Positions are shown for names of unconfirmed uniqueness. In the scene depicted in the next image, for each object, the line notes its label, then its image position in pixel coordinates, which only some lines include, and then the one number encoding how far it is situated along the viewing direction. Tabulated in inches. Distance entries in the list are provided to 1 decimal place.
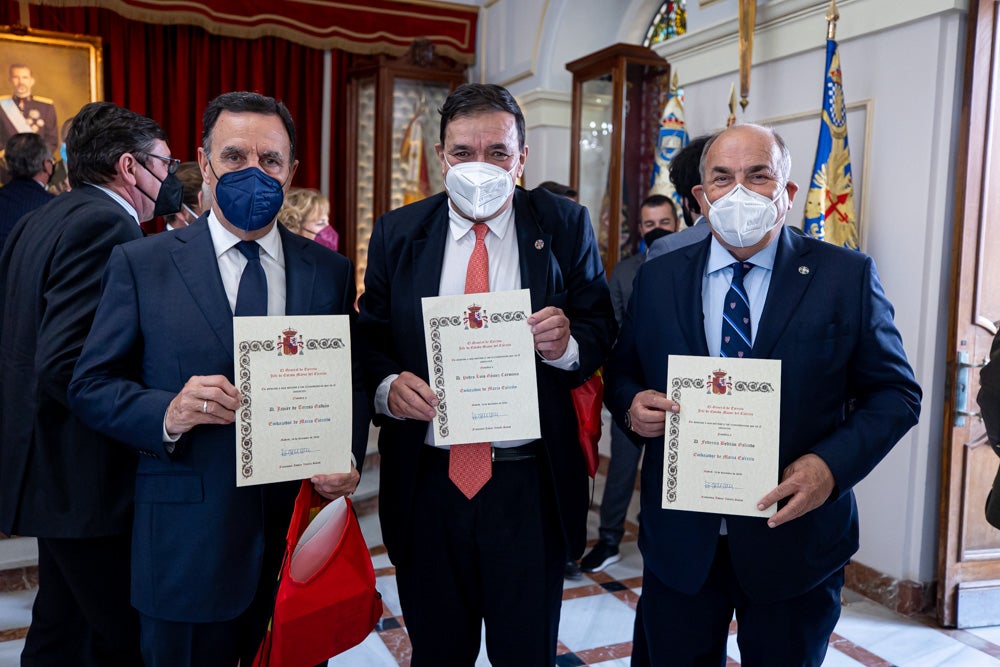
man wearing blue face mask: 61.0
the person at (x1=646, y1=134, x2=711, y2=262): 105.3
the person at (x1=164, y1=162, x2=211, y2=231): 123.9
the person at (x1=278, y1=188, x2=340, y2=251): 161.9
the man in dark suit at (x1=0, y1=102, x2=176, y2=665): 77.1
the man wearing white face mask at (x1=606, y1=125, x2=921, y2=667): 61.7
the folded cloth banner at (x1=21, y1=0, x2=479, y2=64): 251.9
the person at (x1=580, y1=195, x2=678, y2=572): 149.6
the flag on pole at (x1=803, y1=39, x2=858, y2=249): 134.4
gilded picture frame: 234.5
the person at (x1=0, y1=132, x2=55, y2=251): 158.4
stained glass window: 225.3
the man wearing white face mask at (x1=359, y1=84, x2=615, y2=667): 69.4
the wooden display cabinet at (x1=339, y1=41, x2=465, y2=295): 255.8
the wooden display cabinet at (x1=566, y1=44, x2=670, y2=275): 195.9
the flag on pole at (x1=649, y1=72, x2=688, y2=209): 171.2
